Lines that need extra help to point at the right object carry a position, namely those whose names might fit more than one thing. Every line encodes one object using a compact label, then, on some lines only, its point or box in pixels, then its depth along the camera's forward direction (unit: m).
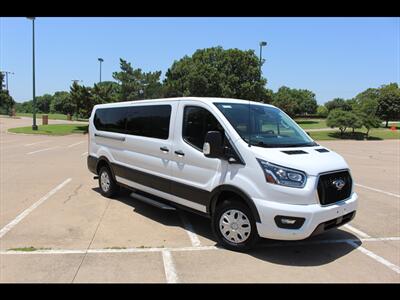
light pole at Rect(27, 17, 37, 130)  29.69
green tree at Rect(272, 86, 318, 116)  82.94
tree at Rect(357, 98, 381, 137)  33.73
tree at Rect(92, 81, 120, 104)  32.53
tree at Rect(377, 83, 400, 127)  63.22
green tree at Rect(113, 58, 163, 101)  33.22
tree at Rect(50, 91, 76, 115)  98.00
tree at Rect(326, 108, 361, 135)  33.00
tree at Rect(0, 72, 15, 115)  73.25
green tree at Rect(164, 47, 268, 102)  46.03
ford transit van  4.52
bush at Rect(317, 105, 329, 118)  92.94
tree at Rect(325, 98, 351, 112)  85.81
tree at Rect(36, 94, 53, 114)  123.50
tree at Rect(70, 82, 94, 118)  32.81
